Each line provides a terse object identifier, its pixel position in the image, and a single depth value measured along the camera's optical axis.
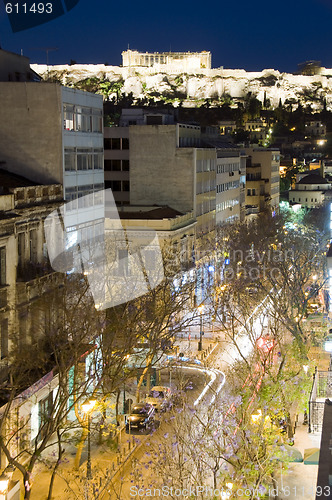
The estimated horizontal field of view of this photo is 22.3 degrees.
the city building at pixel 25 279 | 31.52
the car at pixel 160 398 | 34.70
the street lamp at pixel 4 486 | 23.69
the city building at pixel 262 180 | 111.06
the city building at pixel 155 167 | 70.50
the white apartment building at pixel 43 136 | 38.34
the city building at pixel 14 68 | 40.92
